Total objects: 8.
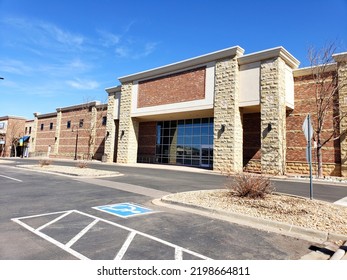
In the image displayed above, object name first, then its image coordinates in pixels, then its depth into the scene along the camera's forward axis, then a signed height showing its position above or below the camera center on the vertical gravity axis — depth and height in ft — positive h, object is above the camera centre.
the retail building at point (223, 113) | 61.93 +15.15
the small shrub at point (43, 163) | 64.54 -2.99
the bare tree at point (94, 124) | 119.40 +15.15
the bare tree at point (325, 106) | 58.18 +14.59
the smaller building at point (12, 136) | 175.94 +11.22
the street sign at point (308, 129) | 27.68 +3.95
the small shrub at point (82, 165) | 60.49 -2.92
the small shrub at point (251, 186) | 26.32 -2.94
